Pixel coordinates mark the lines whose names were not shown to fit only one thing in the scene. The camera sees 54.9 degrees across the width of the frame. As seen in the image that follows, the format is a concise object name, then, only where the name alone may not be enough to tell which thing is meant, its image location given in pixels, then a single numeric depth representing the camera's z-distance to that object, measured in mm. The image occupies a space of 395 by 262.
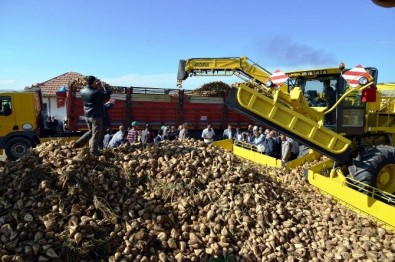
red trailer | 14984
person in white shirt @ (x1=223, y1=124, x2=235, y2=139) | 15111
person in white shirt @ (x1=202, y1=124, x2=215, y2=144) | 13703
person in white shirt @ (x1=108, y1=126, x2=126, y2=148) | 9789
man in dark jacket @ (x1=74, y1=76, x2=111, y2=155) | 6312
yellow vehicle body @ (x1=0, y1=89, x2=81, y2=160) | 13117
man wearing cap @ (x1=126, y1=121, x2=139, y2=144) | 10133
